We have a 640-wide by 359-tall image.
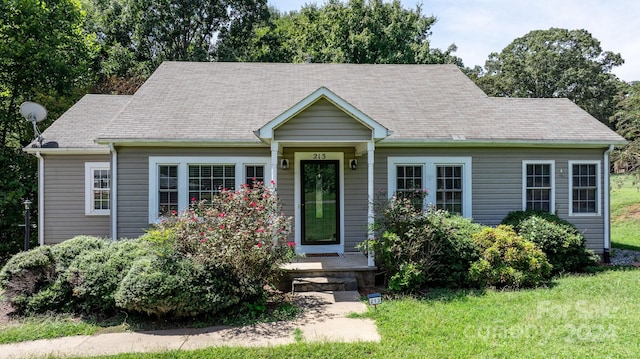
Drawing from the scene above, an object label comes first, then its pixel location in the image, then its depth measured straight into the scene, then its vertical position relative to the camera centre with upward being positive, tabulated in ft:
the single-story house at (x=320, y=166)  27.86 +1.26
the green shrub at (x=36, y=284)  18.97 -5.45
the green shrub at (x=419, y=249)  21.99 -4.22
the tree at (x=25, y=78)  35.81 +11.71
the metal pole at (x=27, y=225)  28.06 -3.45
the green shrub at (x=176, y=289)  17.24 -5.23
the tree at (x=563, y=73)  125.39 +38.93
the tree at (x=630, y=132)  51.39 +7.59
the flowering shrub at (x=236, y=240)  18.94 -3.18
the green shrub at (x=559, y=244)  25.76 -4.43
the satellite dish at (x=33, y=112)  31.22 +6.02
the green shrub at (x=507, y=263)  22.74 -5.20
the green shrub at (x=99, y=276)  18.54 -4.91
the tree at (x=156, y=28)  72.43 +32.05
